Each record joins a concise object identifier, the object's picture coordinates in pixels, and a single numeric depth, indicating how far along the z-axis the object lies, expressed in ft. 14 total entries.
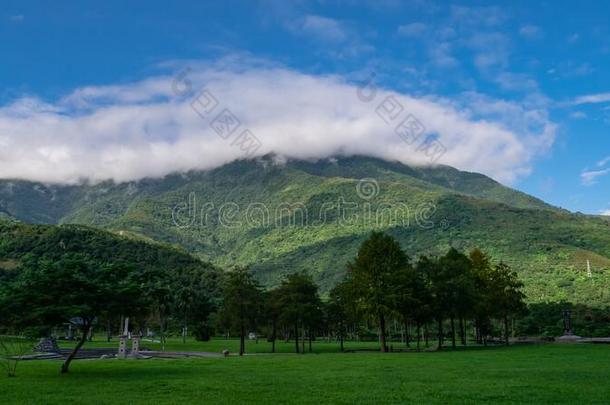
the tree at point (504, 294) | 207.82
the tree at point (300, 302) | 206.39
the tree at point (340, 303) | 188.44
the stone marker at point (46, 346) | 172.14
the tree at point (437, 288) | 188.24
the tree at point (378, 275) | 174.40
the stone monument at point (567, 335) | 199.41
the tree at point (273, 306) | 216.33
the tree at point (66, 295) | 91.09
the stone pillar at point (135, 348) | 157.07
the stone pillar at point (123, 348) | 154.10
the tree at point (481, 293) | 196.05
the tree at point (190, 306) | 352.49
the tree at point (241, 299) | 194.90
